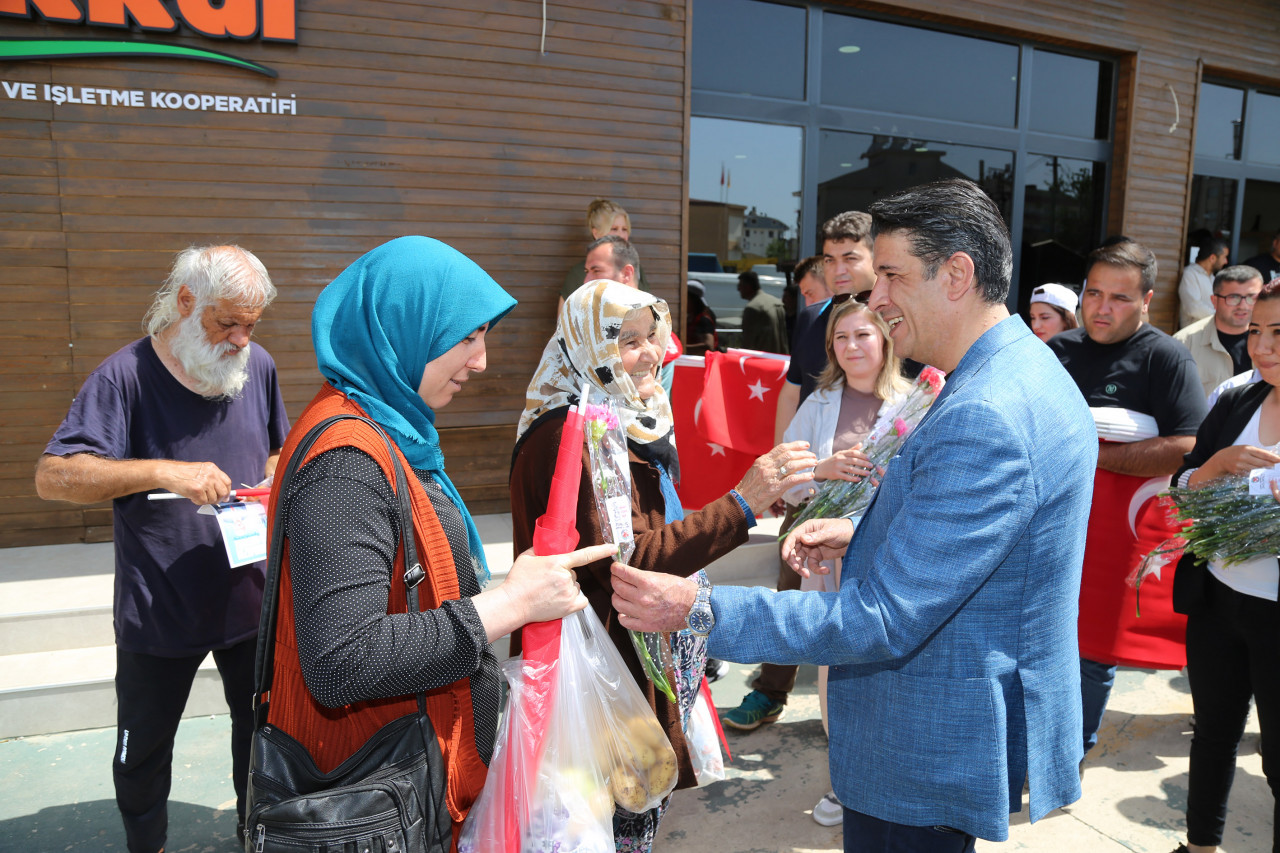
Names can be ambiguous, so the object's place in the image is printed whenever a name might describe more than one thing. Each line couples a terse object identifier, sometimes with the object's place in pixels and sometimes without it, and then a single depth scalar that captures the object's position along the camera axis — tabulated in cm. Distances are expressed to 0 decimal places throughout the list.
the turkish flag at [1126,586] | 350
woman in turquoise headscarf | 131
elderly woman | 205
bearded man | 244
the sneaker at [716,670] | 420
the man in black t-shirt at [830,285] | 390
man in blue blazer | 143
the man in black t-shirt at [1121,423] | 328
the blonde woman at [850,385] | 333
